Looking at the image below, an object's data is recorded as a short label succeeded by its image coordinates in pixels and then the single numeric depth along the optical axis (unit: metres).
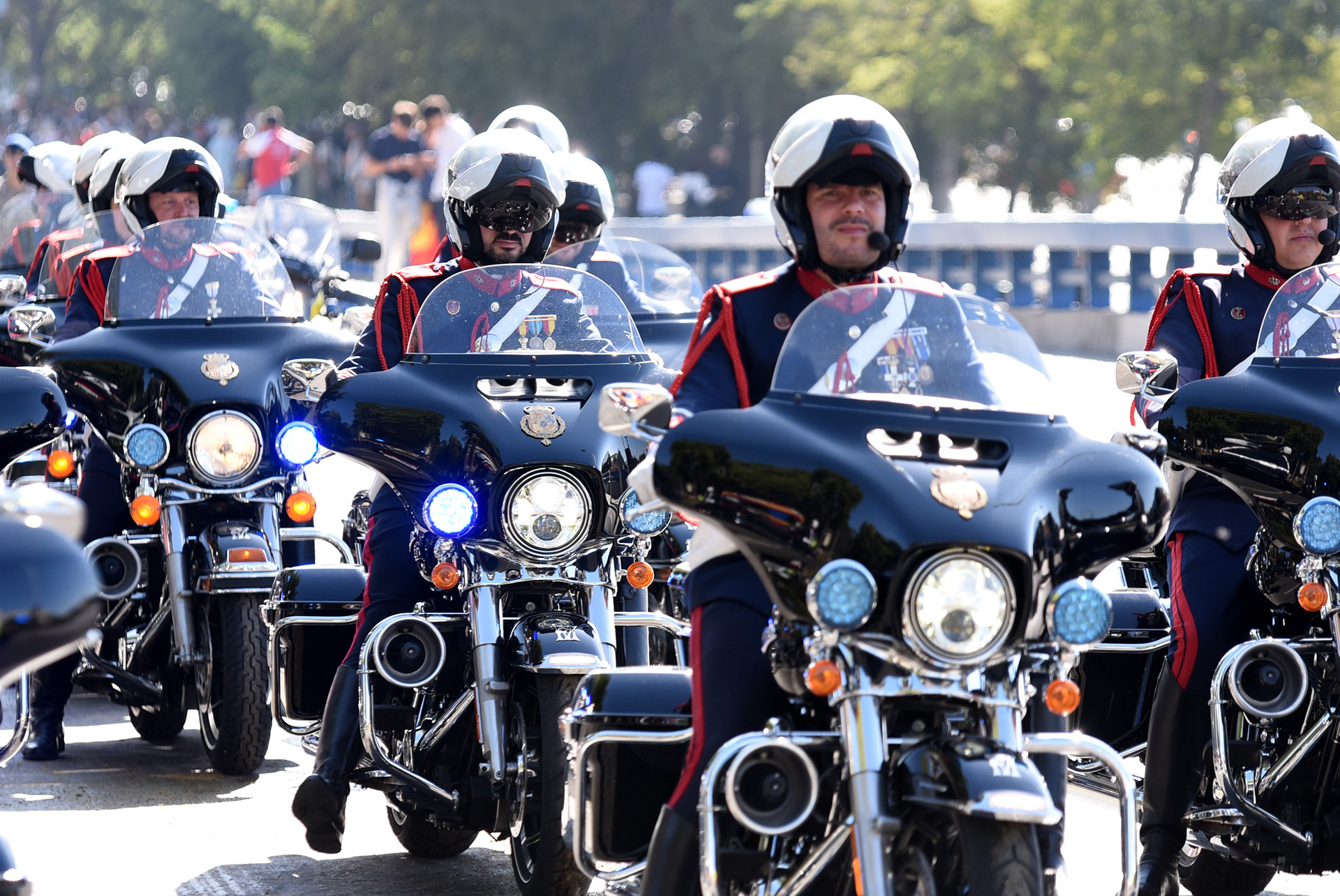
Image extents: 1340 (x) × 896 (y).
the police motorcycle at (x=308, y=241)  20.58
